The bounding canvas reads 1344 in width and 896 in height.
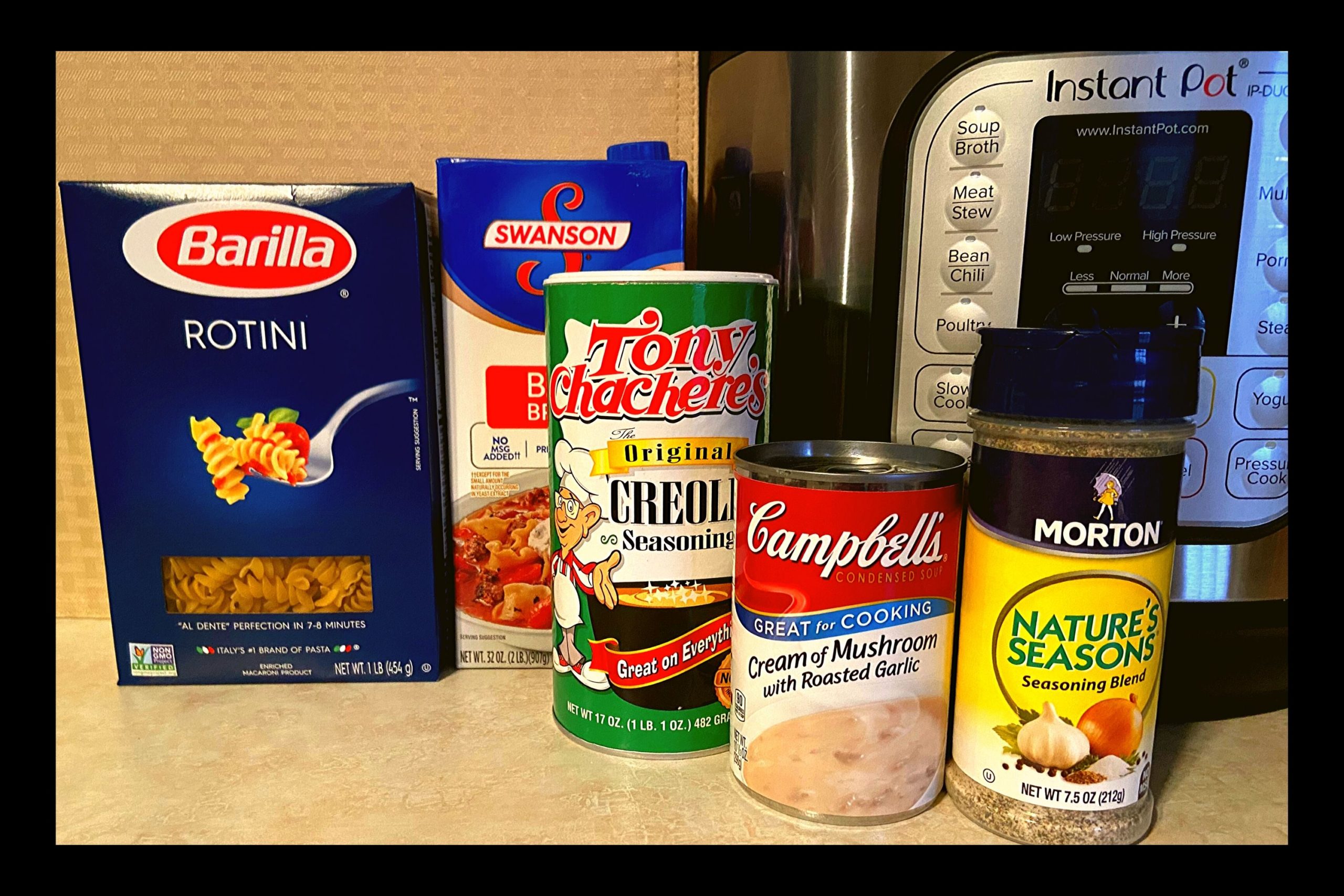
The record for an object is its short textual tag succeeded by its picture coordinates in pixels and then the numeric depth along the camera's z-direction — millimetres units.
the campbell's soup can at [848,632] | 480
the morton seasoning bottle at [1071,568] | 444
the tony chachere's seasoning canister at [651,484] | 531
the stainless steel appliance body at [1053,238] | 522
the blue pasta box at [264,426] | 625
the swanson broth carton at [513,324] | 642
